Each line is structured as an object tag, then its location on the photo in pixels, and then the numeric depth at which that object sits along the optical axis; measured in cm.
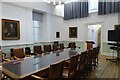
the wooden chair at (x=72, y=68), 159
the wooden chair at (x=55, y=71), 121
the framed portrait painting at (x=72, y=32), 587
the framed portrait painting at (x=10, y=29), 344
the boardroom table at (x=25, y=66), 118
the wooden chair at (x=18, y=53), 242
